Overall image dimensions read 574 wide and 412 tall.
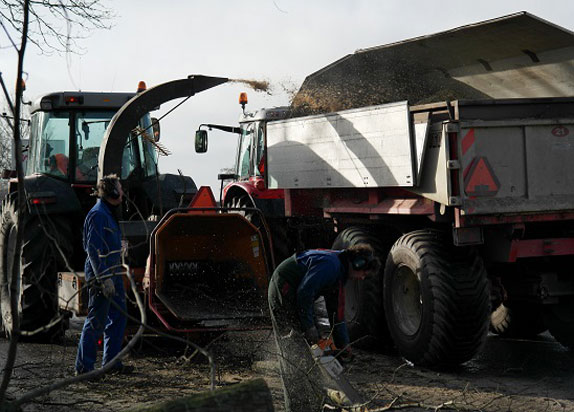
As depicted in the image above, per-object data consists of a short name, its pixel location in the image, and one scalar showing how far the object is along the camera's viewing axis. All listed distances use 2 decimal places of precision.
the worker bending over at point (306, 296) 6.70
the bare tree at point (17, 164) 4.56
